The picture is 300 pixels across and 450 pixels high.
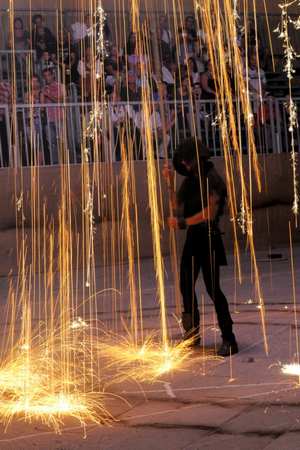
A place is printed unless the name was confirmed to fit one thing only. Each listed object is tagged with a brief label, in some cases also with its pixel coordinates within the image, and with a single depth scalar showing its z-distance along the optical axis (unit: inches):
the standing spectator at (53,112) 585.0
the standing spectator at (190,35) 623.5
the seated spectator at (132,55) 599.5
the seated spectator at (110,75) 592.7
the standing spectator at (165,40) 616.1
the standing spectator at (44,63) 585.9
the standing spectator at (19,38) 598.9
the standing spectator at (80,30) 608.8
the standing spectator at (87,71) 581.6
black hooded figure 310.8
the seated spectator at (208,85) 617.6
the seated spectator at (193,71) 610.5
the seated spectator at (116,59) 597.5
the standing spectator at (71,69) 588.4
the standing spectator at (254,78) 633.6
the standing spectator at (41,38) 597.3
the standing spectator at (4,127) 578.6
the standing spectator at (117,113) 590.9
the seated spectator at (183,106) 609.9
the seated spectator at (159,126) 587.8
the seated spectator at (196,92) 615.2
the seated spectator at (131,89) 595.2
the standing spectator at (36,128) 582.9
